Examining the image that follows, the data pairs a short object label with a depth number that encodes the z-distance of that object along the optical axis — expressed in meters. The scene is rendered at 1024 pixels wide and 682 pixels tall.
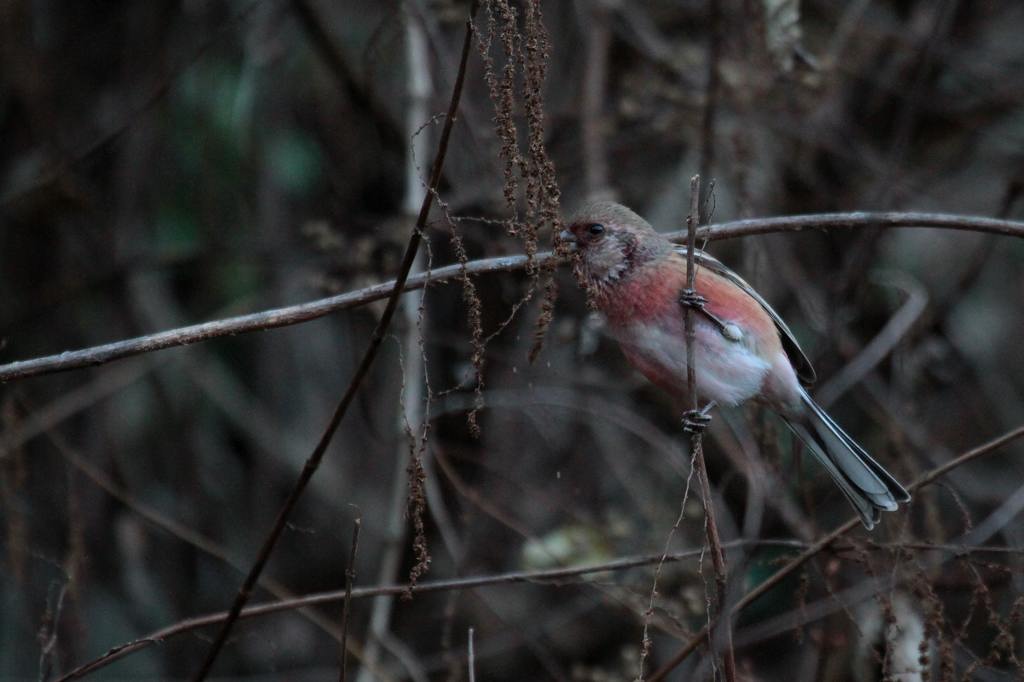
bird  7.85
